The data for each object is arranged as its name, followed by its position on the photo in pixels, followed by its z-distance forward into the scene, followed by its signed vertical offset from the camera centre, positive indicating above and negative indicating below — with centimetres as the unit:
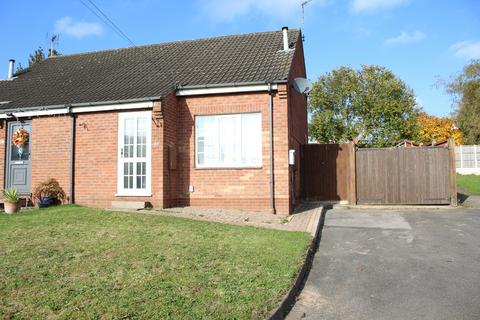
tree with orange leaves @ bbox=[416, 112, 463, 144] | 4669 +527
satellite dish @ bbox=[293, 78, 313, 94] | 1251 +280
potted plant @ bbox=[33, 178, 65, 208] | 1138 -54
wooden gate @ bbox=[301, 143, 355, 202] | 1446 +7
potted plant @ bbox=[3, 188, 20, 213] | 1084 -74
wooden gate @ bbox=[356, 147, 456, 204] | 1323 -11
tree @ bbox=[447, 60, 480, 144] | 3806 +698
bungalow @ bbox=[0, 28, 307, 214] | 1095 +99
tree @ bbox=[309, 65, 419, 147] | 2944 +495
